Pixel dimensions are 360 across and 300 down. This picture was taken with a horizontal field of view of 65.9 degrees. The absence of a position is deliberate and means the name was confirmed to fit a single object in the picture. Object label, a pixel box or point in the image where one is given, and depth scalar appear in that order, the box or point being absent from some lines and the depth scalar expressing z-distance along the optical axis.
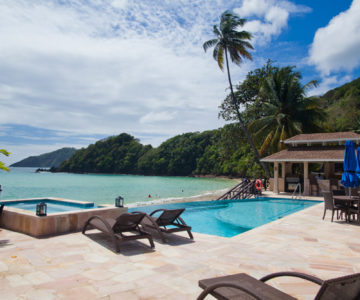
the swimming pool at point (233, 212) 9.44
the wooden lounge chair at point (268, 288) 1.87
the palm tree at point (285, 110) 23.23
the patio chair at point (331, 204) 7.90
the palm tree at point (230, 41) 23.42
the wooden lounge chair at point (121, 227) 5.04
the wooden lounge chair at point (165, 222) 5.77
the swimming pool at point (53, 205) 11.59
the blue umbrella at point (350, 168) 8.75
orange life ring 17.57
